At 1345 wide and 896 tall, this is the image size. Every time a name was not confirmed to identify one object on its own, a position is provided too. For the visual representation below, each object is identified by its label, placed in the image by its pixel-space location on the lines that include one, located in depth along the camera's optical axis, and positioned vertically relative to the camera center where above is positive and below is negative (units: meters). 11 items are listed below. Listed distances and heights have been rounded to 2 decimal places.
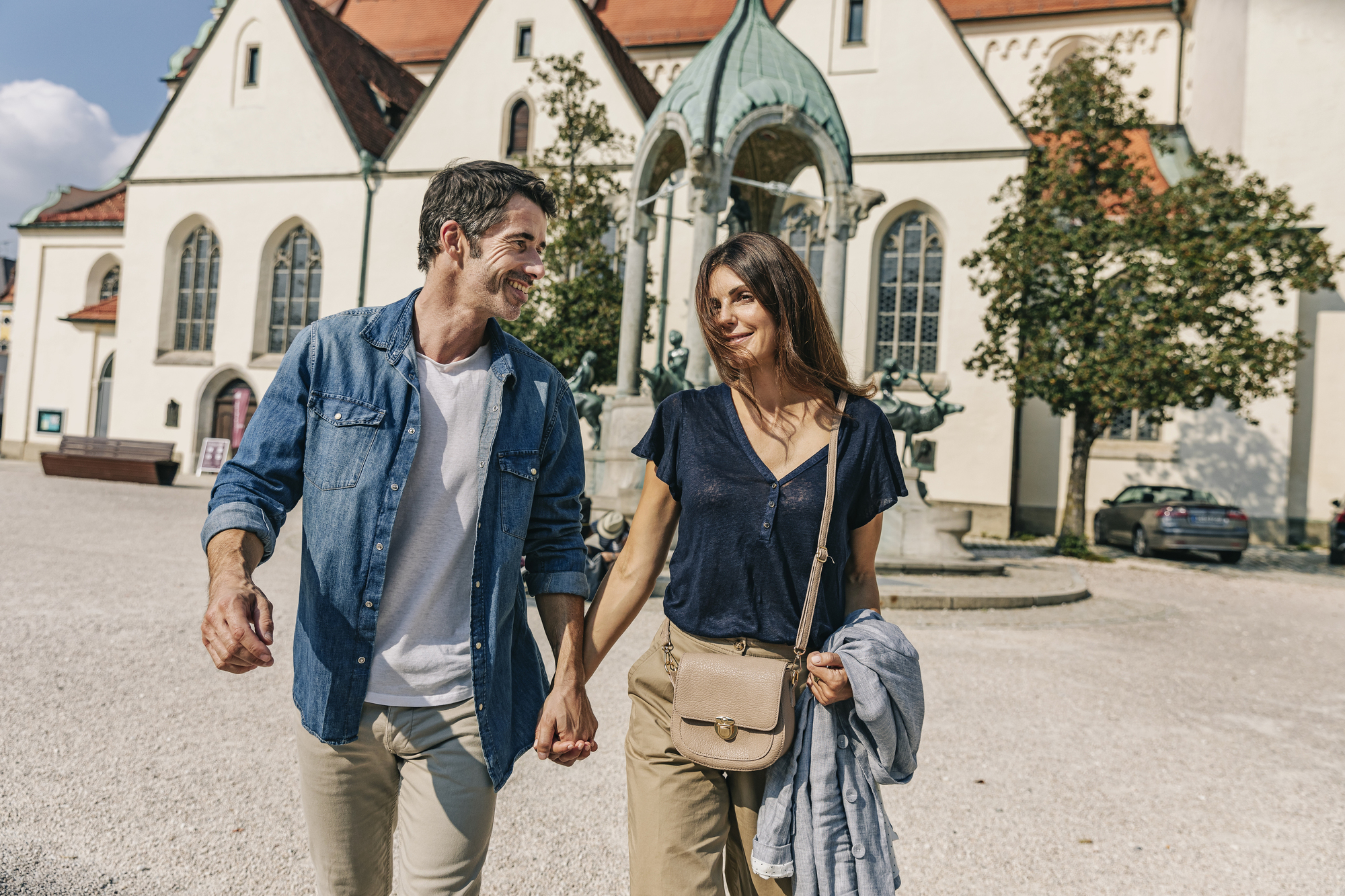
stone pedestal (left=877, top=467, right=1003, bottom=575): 11.46 -0.65
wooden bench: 20.36 -0.83
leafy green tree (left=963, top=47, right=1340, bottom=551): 15.62 +4.00
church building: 22.25 +7.20
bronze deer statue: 12.11 +0.93
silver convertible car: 16.28 -0.50
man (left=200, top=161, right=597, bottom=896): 1.80 -0.21
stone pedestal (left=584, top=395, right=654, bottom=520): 11.16 +0.06
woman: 1.91 -0.12
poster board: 20.20 -0.46
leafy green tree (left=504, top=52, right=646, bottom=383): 19.47 +4.47
